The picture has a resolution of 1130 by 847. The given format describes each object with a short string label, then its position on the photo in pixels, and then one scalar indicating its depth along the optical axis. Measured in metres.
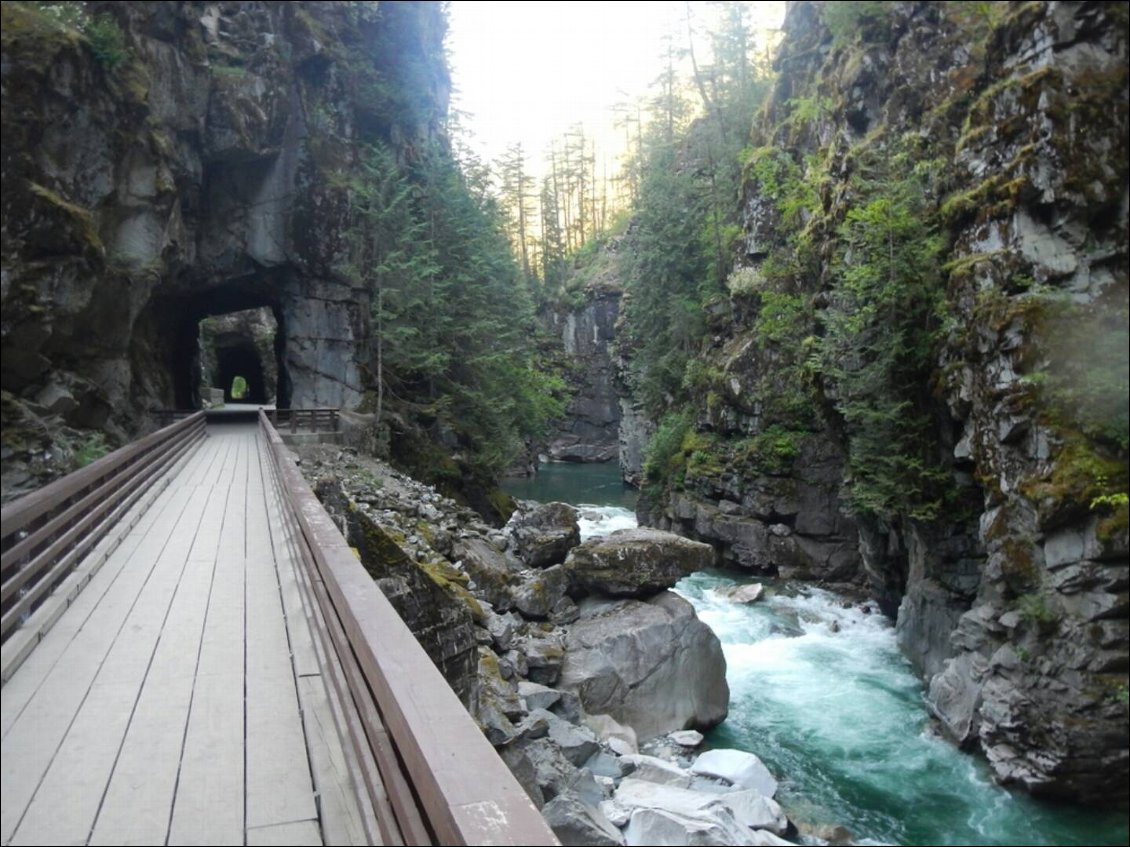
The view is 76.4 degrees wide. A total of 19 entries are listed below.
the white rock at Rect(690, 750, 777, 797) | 9.91
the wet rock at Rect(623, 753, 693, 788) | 9.41
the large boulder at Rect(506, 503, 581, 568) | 14.96
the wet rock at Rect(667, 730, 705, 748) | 11.22
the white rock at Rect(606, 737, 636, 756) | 10.30
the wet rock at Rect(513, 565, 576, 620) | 12.91
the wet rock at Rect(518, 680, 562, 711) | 10.25
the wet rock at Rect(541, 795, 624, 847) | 7.24
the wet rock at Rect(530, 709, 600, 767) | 9.30
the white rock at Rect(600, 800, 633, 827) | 8.21
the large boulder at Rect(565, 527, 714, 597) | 13.25
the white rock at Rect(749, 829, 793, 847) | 8.30
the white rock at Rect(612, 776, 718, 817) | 8.59
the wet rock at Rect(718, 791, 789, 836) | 8.92
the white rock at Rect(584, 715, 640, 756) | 10.68
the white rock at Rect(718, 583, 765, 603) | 18.93
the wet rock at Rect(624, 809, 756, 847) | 7.84
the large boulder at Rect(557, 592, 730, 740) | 11.41
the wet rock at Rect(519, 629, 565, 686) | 11.17
